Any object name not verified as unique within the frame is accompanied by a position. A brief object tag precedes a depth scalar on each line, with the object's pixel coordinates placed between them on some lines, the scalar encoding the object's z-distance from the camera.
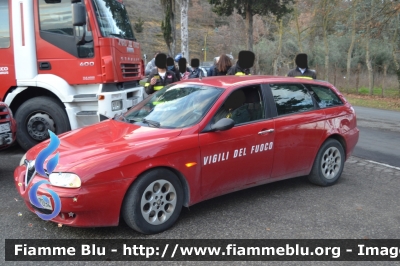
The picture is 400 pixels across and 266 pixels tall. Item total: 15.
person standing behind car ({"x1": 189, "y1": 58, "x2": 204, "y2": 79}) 11.01
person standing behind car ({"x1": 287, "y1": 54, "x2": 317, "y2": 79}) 9.11
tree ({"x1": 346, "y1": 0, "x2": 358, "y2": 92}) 26.38
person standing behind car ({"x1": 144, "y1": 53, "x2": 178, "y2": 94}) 8.34
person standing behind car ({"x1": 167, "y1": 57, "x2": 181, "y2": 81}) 9.82
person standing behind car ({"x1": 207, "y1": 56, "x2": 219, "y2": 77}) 10.10
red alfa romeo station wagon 3.93
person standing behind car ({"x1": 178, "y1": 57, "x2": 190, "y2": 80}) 11.98
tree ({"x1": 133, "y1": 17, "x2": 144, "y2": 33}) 50.44
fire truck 7.81
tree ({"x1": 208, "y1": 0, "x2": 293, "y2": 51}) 19.80
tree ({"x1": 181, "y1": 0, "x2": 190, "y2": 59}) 18.25
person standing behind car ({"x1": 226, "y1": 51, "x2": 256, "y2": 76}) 9.13
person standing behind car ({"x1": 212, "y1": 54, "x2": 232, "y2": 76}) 9.13
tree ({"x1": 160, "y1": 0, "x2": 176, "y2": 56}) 21.61
